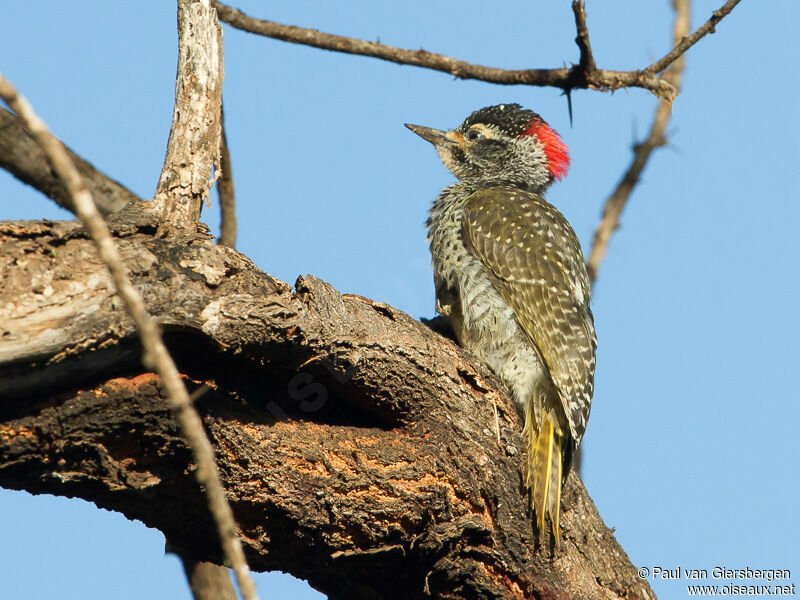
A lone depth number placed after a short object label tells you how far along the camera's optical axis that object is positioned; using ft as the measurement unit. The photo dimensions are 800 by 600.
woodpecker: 32.50
